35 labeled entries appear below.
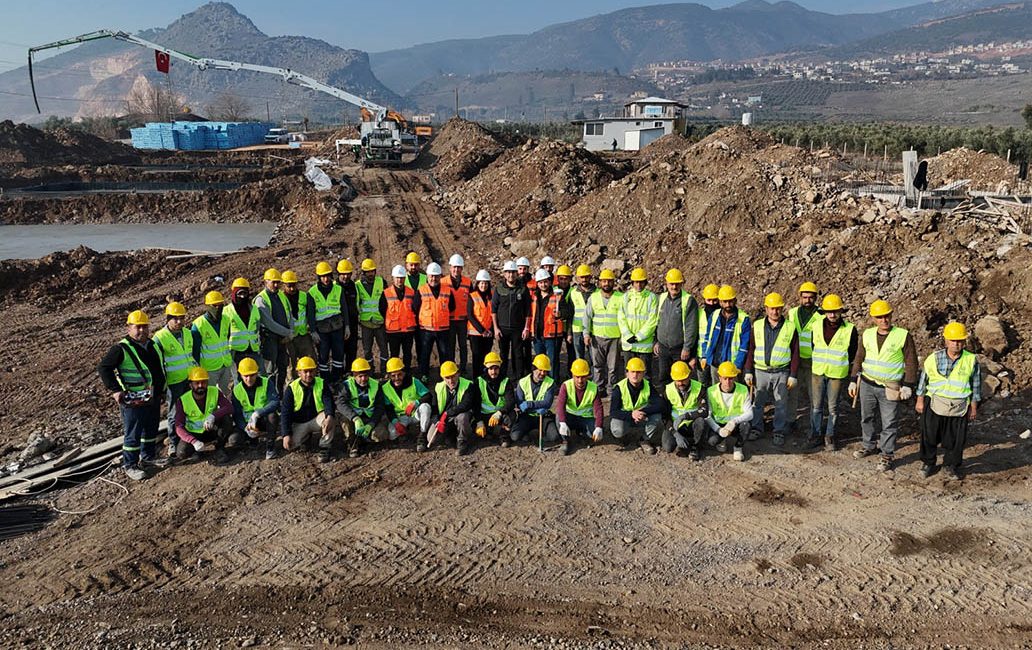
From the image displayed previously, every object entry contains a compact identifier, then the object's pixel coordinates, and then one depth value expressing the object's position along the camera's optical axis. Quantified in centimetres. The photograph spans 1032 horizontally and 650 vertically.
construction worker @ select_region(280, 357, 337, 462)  746
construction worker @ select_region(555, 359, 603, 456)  765
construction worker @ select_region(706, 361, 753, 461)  738
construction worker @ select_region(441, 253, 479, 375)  921
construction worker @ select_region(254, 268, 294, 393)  846
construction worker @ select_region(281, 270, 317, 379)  867
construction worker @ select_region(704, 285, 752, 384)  780
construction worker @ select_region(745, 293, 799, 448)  750
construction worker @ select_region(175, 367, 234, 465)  733
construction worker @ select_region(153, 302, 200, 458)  736
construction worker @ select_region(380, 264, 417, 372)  905
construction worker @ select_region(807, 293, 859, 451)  730
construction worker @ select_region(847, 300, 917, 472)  691
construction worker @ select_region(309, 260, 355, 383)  880
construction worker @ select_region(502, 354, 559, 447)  778
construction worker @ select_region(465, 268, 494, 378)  902
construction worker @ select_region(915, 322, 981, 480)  656
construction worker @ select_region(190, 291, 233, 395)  773
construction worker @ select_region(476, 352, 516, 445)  773
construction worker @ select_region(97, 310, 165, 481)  698
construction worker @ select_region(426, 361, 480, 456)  766
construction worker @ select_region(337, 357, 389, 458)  761
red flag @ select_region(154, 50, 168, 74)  4605
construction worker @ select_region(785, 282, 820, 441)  746
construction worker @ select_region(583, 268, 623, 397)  870
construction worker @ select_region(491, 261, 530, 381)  887
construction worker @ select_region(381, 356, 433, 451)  771
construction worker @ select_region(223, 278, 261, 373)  799
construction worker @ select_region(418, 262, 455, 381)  903
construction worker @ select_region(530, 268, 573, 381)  895
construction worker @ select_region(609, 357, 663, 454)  752
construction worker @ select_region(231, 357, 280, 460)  747
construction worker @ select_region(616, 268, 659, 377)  847
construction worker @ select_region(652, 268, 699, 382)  824
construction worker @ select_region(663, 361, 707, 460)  747
